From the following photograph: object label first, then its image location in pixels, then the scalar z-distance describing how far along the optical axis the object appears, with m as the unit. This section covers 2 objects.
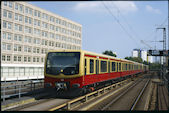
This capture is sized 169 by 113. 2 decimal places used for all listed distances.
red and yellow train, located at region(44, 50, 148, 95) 13.72
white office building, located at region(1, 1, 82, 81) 49.22
